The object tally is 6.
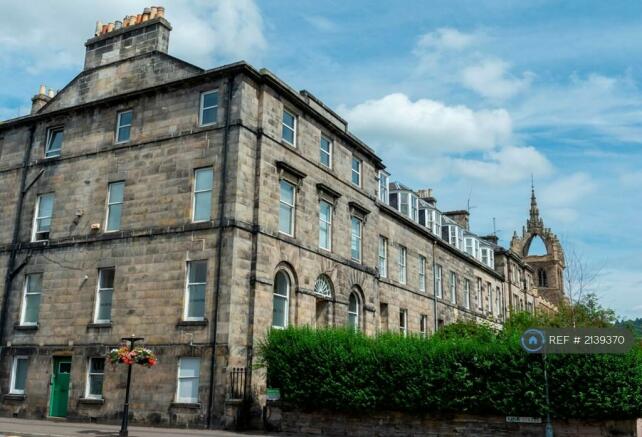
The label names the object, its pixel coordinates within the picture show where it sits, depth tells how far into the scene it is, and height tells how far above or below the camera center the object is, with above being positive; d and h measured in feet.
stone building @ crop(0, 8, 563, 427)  75.20 +18.05
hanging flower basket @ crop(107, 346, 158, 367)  63.41 +1.55
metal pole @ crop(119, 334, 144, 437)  60.80 -4.27
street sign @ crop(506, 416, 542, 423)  58.59 -3.30
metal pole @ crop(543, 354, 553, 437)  51.64 -2.49
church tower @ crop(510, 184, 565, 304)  288.92 +54.99
